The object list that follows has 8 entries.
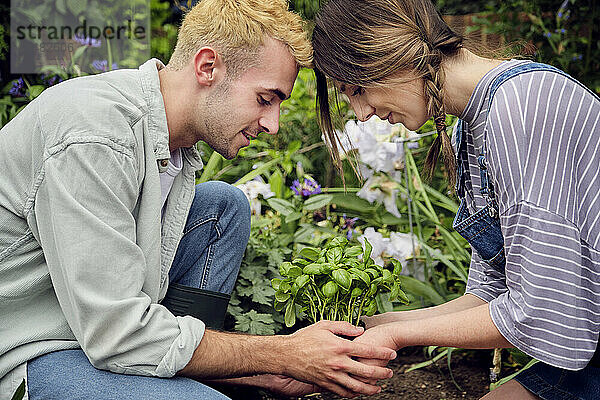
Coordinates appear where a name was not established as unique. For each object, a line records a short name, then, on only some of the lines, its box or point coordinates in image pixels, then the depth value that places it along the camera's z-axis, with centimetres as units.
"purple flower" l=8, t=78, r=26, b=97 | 320
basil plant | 176
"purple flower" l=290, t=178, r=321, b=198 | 277
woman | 152
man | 152
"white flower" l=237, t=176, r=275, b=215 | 281
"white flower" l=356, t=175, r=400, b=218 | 280
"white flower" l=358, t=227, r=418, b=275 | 259
